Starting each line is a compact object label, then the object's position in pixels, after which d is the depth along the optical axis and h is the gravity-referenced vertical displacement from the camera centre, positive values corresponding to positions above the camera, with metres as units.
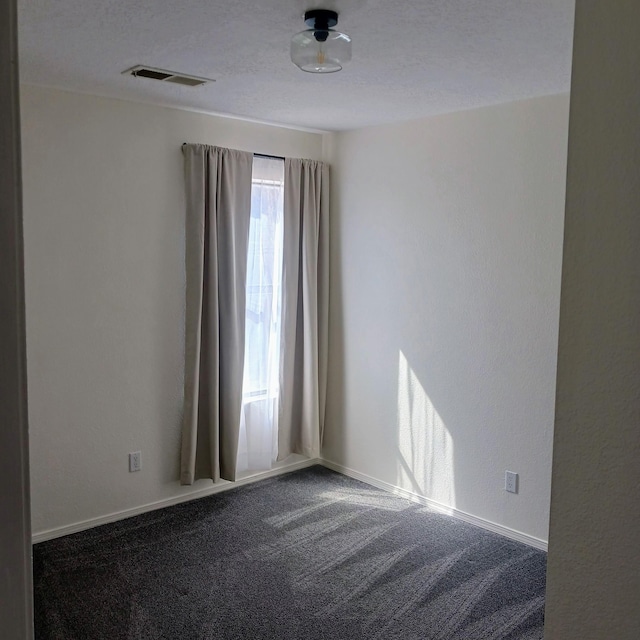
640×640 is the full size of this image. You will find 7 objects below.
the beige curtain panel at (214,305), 3.97 -0.23
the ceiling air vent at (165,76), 3.04 +0.92
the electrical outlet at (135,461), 3.93 -1.16
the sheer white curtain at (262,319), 4.35 -0.34
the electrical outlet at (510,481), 3.69 -1.17
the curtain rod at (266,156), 4.31 +0.75
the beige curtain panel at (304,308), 4.49 -0.27
